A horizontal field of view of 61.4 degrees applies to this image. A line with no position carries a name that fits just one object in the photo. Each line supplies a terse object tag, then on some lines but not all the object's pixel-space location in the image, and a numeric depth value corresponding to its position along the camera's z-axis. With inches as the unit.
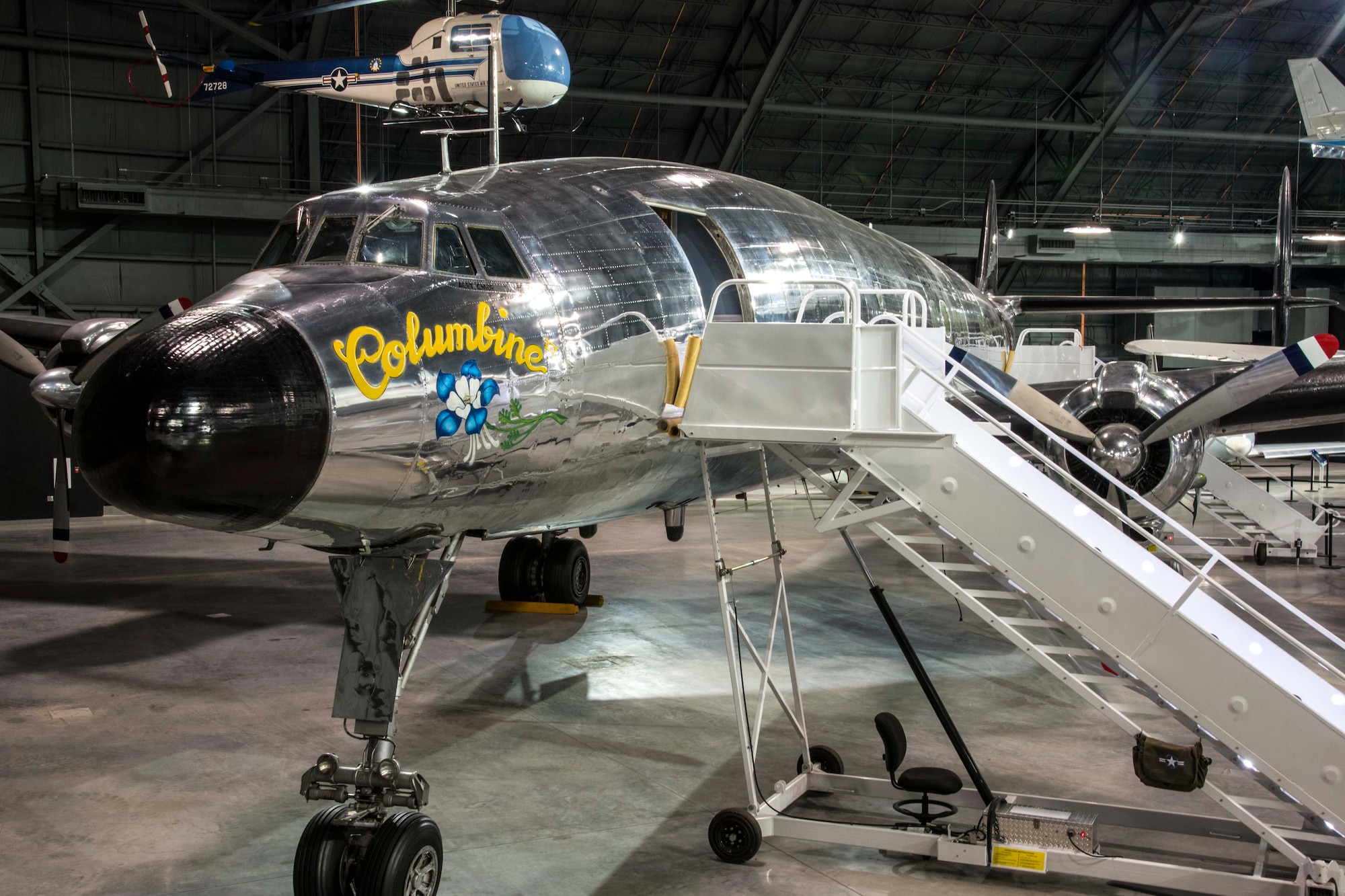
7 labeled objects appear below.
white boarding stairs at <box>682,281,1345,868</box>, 262.8
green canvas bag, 266.8
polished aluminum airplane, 220.7
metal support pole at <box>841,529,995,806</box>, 305.9
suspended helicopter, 629.9
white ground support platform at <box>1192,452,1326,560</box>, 829.2
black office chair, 298.0
